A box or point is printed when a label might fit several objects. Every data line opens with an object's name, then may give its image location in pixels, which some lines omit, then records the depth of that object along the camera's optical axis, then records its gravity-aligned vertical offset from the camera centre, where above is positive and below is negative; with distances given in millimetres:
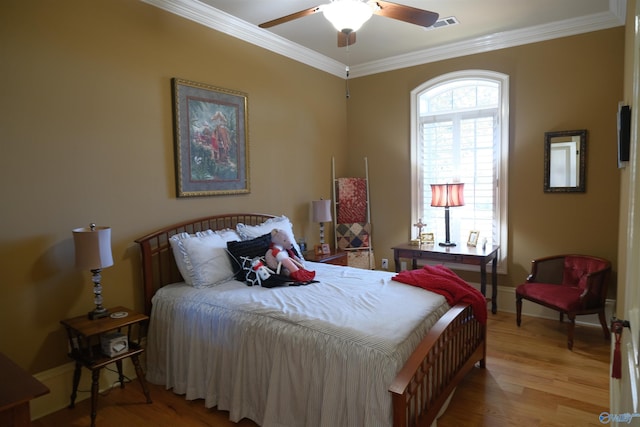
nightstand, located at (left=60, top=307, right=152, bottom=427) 2422 -1072
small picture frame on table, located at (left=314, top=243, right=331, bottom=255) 4444 -743
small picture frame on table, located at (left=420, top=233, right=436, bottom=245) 4715 -667
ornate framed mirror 3875 +184
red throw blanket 2750 -745
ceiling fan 2291 +1000
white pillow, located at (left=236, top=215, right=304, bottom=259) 3484 -397
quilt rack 5117 -452
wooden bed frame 1940 -959
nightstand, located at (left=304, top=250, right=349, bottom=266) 4223 -798
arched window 4375 +367
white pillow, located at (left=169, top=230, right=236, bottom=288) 2998 -569
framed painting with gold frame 3334 +413
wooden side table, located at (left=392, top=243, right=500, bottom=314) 4047 -787
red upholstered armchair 3424 -1013
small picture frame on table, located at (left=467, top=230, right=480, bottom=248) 4413 -638
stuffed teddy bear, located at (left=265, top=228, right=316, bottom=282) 3154 -624
